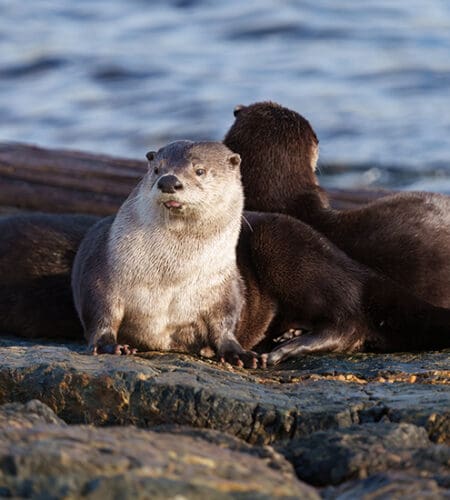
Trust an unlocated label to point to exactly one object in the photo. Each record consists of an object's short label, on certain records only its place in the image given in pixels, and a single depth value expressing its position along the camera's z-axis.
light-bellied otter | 9.16
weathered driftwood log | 14.54
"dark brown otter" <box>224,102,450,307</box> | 10.42
